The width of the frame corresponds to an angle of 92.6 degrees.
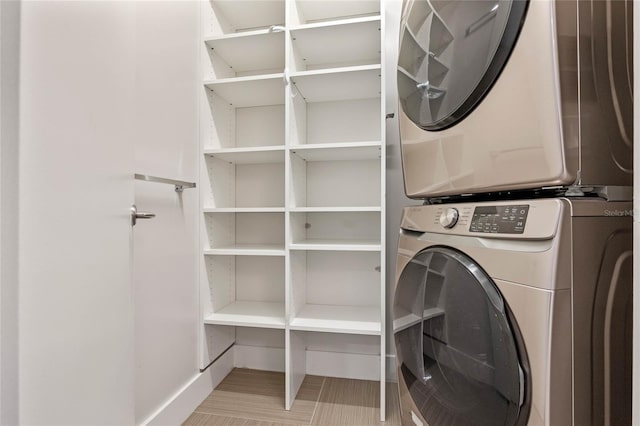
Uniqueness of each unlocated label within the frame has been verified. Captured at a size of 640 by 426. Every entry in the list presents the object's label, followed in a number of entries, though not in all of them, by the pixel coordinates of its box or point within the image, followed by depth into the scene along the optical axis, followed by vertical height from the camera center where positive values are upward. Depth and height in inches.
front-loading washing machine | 20.6 -7.1
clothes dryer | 21.4 +9.4
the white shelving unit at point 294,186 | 55.0 +7.1
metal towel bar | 38.3 +5.5
